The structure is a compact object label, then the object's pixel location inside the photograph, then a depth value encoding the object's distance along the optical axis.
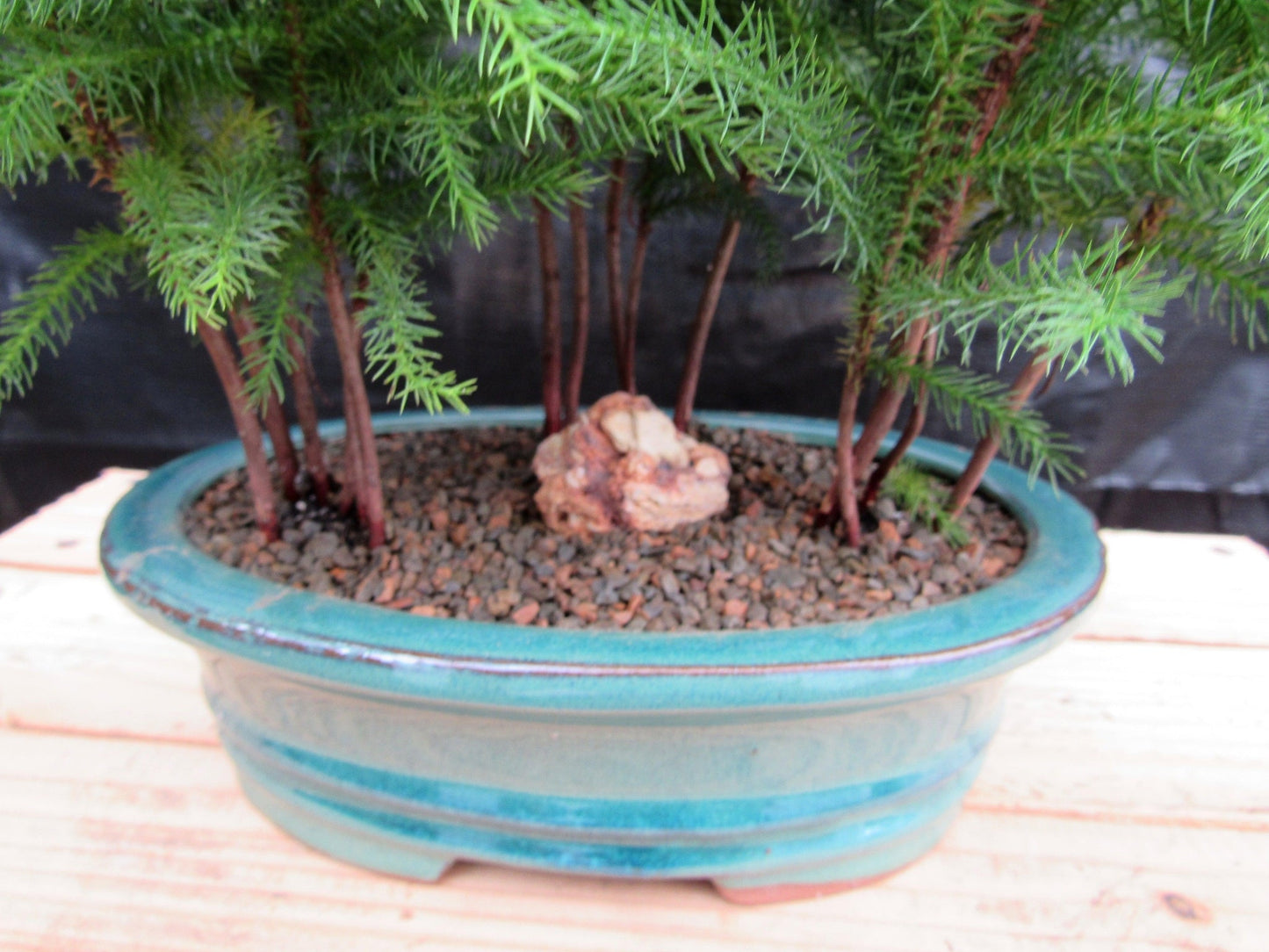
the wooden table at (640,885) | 0.49
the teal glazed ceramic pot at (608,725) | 0.42
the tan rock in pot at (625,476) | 0.57
